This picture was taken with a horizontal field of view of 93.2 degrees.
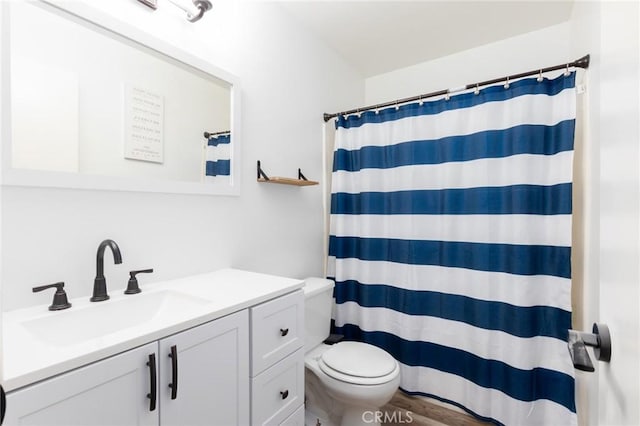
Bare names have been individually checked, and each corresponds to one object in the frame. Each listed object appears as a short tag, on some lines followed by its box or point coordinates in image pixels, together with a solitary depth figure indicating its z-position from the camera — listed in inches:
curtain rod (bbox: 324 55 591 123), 57.3
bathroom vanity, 25.0
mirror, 36.0
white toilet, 57.2
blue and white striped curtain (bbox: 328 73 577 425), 60.0
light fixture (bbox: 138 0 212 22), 50.4
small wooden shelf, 65.5
